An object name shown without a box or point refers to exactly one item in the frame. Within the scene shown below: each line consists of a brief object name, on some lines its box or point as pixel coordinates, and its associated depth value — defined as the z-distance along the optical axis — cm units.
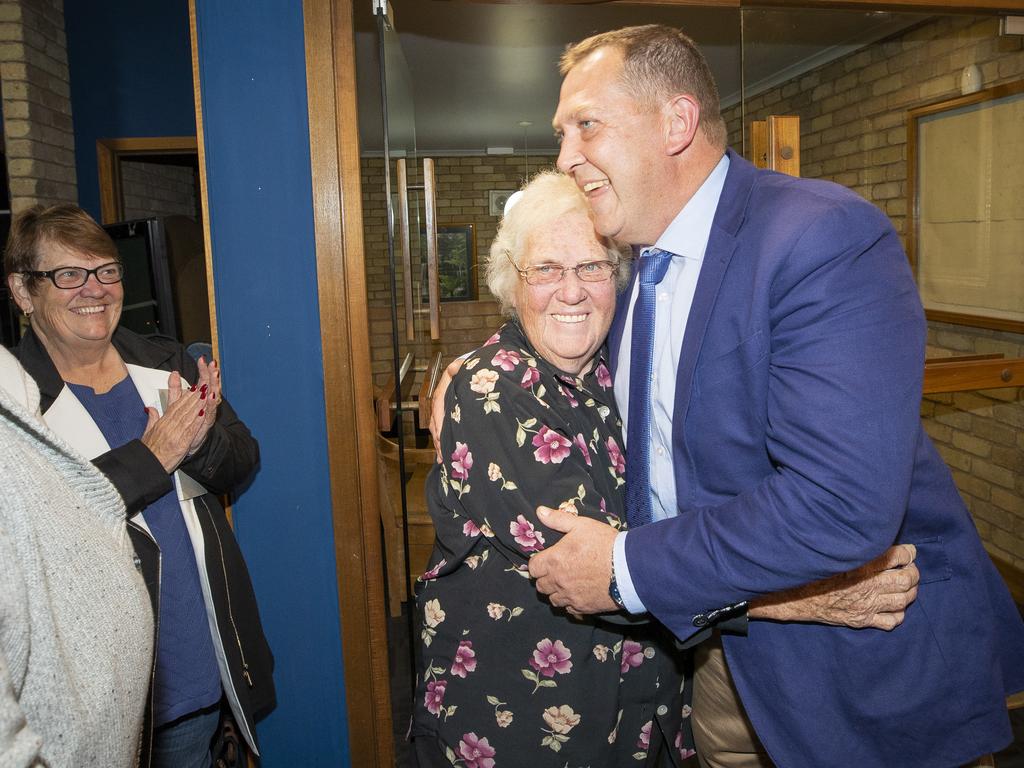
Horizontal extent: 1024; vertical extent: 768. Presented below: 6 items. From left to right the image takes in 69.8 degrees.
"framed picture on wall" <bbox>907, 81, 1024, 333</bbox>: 271
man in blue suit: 97
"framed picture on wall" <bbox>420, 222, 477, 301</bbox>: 593
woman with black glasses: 169
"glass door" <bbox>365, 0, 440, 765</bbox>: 202
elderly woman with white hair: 127
